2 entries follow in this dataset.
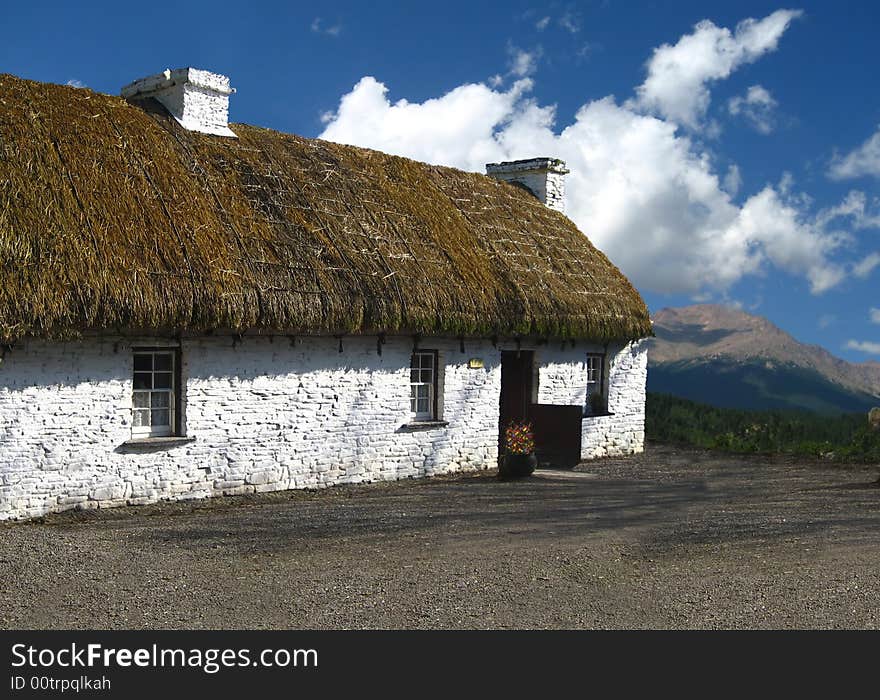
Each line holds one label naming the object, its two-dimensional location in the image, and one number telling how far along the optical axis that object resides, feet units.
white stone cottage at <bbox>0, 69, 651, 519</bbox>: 38.06
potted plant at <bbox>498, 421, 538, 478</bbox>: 50.90
